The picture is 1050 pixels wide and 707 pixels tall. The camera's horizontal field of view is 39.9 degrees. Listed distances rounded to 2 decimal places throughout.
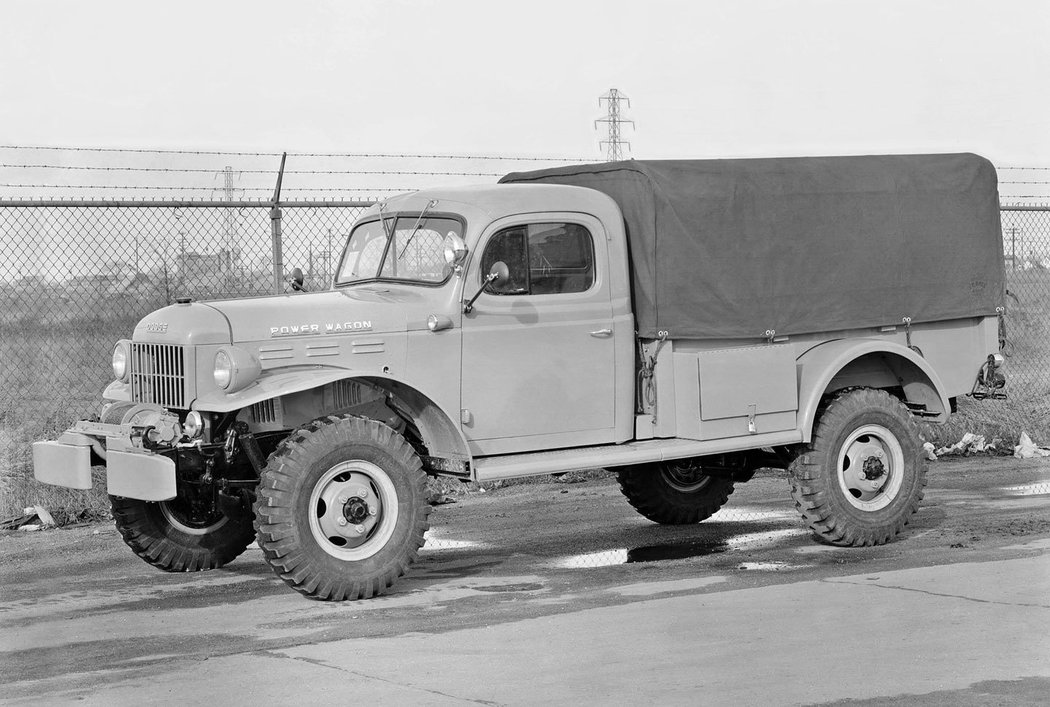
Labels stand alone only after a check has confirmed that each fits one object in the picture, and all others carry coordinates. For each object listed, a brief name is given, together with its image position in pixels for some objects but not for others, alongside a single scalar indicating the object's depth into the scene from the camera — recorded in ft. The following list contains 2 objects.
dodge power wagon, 27.09
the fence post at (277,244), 40.24
